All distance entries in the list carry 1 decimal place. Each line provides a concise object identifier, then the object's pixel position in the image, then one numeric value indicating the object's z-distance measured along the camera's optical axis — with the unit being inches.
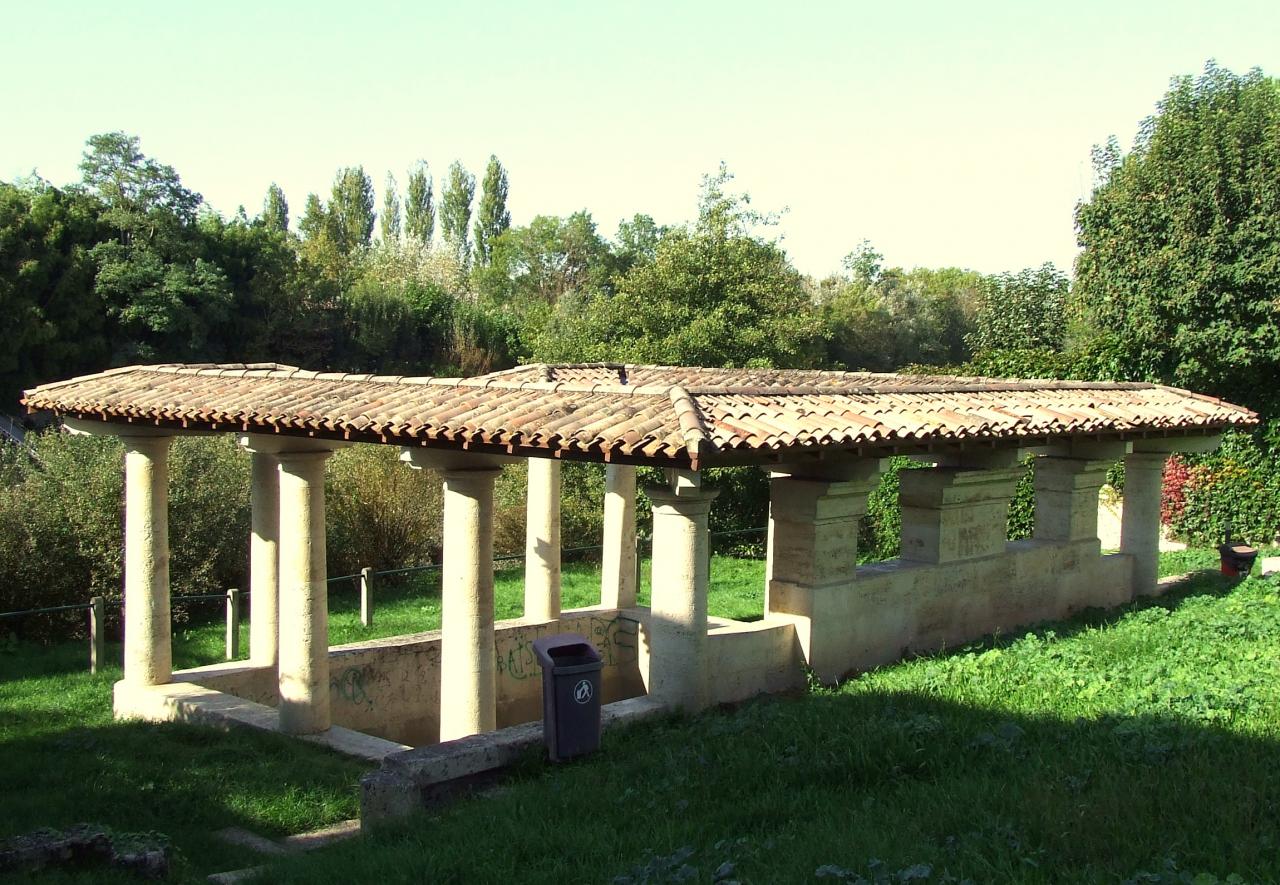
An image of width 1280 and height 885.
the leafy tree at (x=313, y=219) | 2285.9
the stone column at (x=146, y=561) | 416.2
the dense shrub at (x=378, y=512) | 759.7
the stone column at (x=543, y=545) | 482.0
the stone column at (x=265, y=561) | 434.3
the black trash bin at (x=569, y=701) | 280.1
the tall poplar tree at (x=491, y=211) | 2460.6
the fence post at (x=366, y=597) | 607.5
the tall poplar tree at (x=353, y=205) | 2395.4
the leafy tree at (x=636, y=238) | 2166.6
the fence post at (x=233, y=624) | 537.0
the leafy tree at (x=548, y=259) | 2150.6
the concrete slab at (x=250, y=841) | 273.0
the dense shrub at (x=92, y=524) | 622.2
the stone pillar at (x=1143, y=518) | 515.2
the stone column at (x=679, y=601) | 313.1
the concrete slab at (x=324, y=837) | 278.8
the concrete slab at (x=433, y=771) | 260.1
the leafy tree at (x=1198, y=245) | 680.4
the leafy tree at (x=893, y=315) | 1825.8
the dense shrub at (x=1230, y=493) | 714.8
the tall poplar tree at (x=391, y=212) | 2488.9
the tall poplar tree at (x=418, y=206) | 2420.0
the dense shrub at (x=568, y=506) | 837.2
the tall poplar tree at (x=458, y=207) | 2449.6
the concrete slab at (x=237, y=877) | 229.0
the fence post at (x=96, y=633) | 506.6
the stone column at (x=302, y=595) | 372.2
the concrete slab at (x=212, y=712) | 364.8
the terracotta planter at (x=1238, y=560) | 550.3
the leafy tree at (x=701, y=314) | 955.3
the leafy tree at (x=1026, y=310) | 1249.4
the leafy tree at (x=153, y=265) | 1206.9
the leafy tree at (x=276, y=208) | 2258.9
